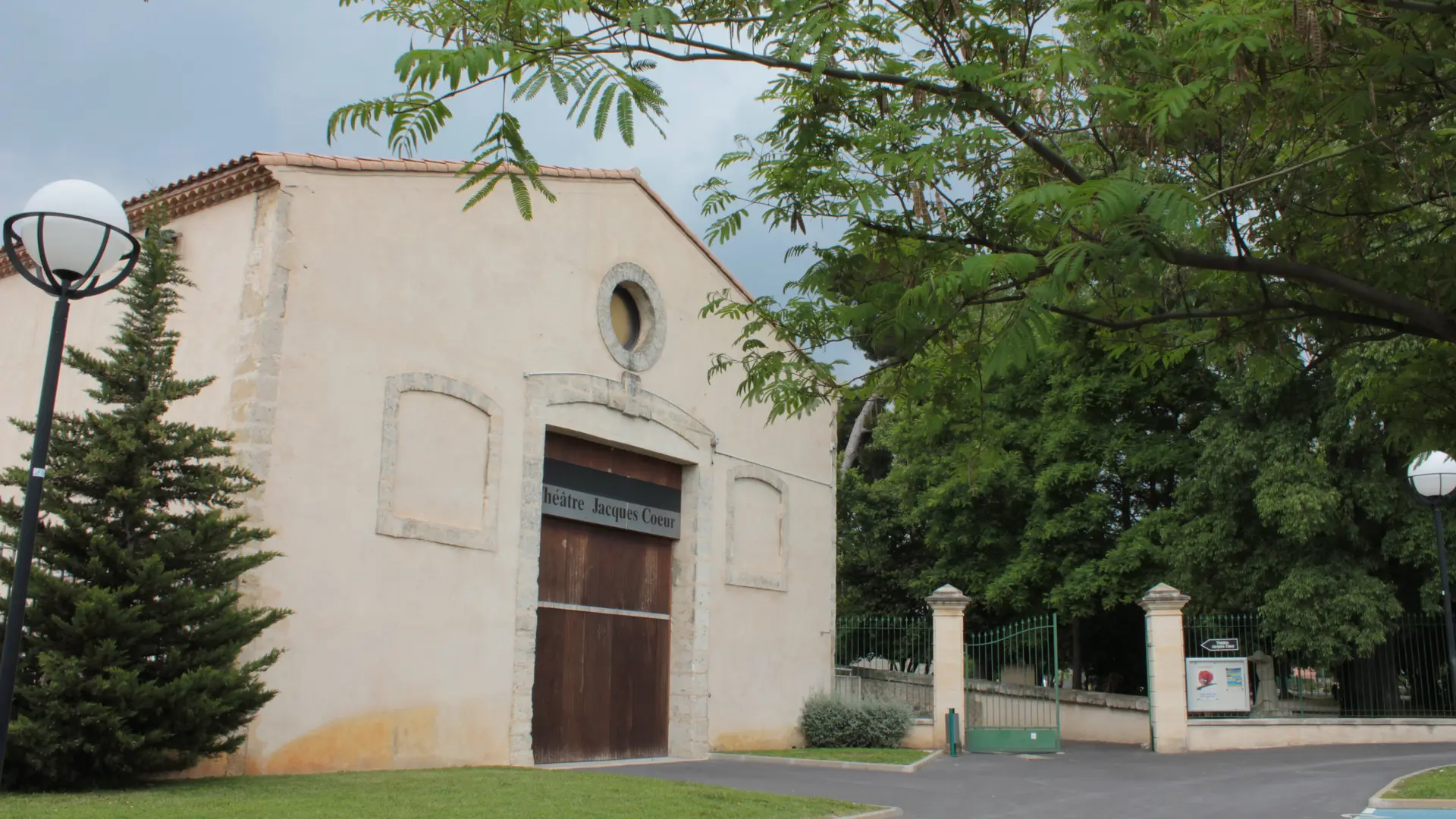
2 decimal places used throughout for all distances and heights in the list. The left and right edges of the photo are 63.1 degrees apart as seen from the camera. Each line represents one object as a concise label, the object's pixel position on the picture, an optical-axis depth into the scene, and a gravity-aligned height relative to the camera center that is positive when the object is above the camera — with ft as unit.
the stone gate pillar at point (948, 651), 60.95 +0.65
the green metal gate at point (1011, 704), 58.85 -2.28
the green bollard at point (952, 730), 58.21 -3.19
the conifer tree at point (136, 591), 29.12 +1.48
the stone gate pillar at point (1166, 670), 59.98 -0.15
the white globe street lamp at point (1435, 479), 39.32 +6.32
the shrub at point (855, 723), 60.54 -3.09
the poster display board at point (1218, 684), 61.21 -0.78
